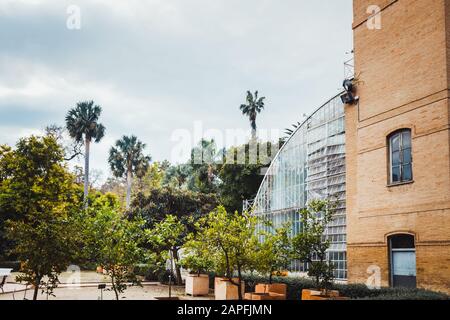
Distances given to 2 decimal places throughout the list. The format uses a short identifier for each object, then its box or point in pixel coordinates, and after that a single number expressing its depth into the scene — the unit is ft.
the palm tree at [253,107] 170.60
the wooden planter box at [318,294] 46.85
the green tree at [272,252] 50.42
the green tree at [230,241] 45.98
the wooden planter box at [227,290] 61.77
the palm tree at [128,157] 160.66
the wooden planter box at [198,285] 73.67
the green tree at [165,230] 49.61
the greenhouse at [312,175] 65.31
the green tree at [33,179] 121.90
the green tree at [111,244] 42.73
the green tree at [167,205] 92.12
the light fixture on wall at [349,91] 61.52
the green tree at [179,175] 179.00
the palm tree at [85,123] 142.00
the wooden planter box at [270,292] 51.90
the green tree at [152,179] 196.65
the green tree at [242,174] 146.51
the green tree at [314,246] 47.83
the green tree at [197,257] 48.93
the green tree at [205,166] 164.76
